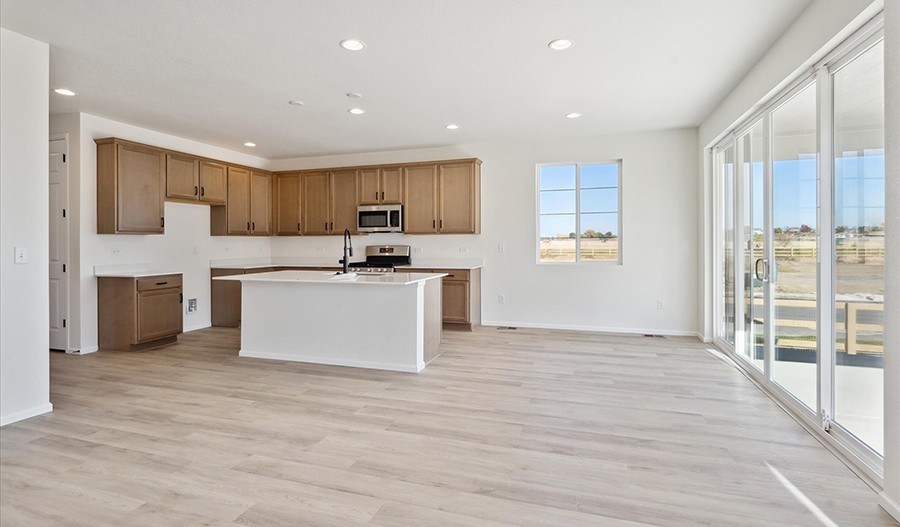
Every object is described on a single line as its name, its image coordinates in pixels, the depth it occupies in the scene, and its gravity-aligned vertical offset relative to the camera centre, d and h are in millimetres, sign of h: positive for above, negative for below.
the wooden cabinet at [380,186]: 6609 +1051
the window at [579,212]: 6094 +607
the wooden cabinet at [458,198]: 6293 +817
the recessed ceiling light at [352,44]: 3178 +1489
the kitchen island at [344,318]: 4203 -582
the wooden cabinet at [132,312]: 4898 -583
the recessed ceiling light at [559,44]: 3167 +1489
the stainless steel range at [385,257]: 6836 +15
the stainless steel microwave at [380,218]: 6605 +576
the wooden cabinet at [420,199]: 6445 +830
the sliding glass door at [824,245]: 2316 +72
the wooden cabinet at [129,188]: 4895 +776
